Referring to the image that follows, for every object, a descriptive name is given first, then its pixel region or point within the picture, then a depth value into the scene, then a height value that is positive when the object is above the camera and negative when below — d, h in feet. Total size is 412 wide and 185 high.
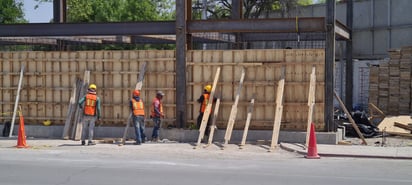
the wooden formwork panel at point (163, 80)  55.72 -0.17
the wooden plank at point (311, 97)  53.21 -1.74
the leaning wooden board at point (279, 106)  53.42 -2.62
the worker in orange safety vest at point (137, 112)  54.75 -3.20
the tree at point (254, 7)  128.88 +17.18
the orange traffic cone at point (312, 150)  46.32 -5.80
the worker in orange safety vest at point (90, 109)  54.85 -2.93
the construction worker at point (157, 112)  56.03 -3.27
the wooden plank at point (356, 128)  55.72 -4.89
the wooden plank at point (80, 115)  59.00 -3.76
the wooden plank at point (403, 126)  61.37 -5.10
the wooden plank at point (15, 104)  61.16 -2.78
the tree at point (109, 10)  120.88 +14.63
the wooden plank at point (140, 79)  58.23 -0.07
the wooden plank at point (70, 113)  59.67 -3.60
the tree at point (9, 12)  121.29 +14.09
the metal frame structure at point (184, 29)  54.34 +5.00
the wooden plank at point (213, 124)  54.29 -4.39
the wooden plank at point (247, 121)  53.67 -4.04
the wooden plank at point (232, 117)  54.29 -3.67
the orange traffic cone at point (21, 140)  53.19 -5.72
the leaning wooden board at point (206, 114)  54.52 -3.46
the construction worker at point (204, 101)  55.72 -2.19
